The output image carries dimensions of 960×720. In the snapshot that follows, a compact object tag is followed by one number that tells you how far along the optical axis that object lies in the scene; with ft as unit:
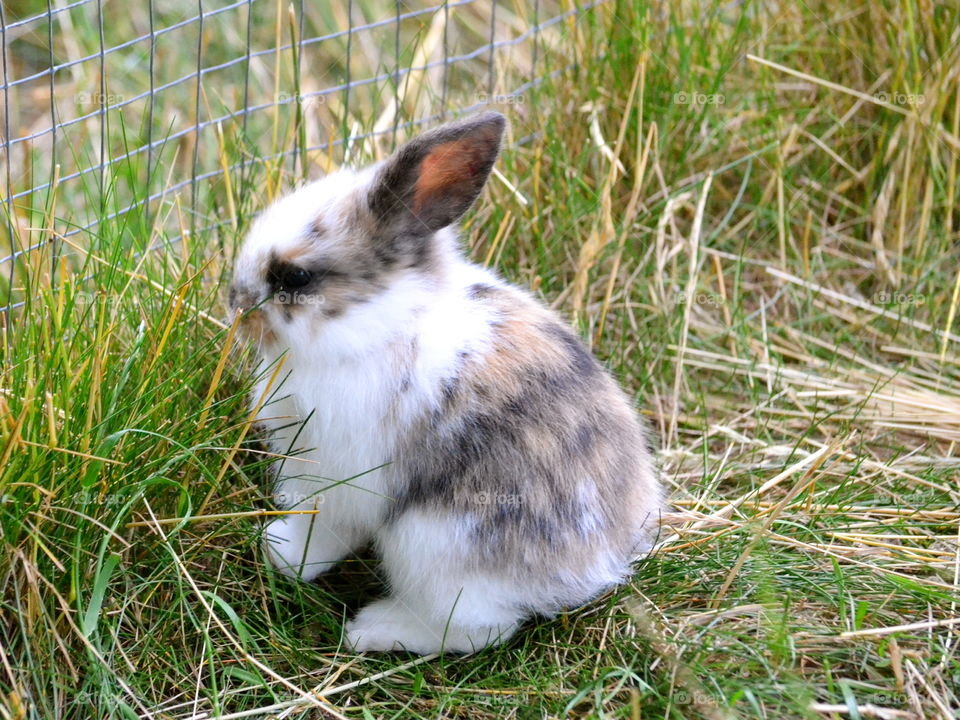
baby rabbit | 9.06
